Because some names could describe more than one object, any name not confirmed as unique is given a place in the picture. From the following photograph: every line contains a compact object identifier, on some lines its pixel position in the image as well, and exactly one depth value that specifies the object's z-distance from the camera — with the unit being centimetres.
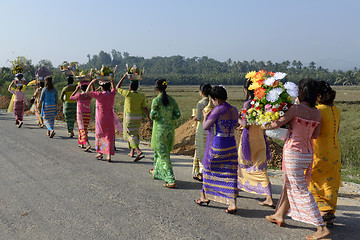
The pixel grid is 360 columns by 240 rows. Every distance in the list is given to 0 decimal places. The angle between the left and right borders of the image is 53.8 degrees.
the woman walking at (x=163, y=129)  632
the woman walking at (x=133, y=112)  793
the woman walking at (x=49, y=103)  1127
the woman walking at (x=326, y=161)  459
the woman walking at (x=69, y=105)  1049
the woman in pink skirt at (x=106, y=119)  806
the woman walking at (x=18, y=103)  1352
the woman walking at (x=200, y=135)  637
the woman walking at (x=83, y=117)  948
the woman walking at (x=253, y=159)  547
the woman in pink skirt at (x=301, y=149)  431
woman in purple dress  499
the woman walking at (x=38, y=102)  1252
